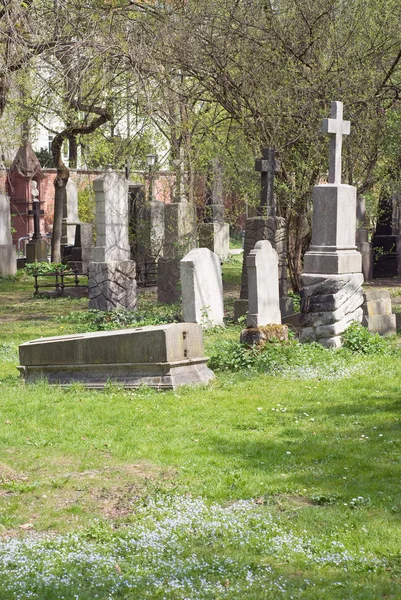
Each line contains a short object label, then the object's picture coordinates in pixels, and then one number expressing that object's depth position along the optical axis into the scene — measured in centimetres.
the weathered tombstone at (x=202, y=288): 1432
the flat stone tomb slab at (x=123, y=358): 984
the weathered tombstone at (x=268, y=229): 1579
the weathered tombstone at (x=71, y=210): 3456
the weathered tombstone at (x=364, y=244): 2319
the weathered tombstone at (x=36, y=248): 2919
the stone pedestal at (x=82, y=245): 2600
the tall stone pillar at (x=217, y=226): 1961
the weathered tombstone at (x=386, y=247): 2419
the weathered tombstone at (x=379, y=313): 1348
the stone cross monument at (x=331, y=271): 1239
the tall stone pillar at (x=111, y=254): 1770
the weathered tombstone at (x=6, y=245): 2627
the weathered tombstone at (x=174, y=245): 1894
